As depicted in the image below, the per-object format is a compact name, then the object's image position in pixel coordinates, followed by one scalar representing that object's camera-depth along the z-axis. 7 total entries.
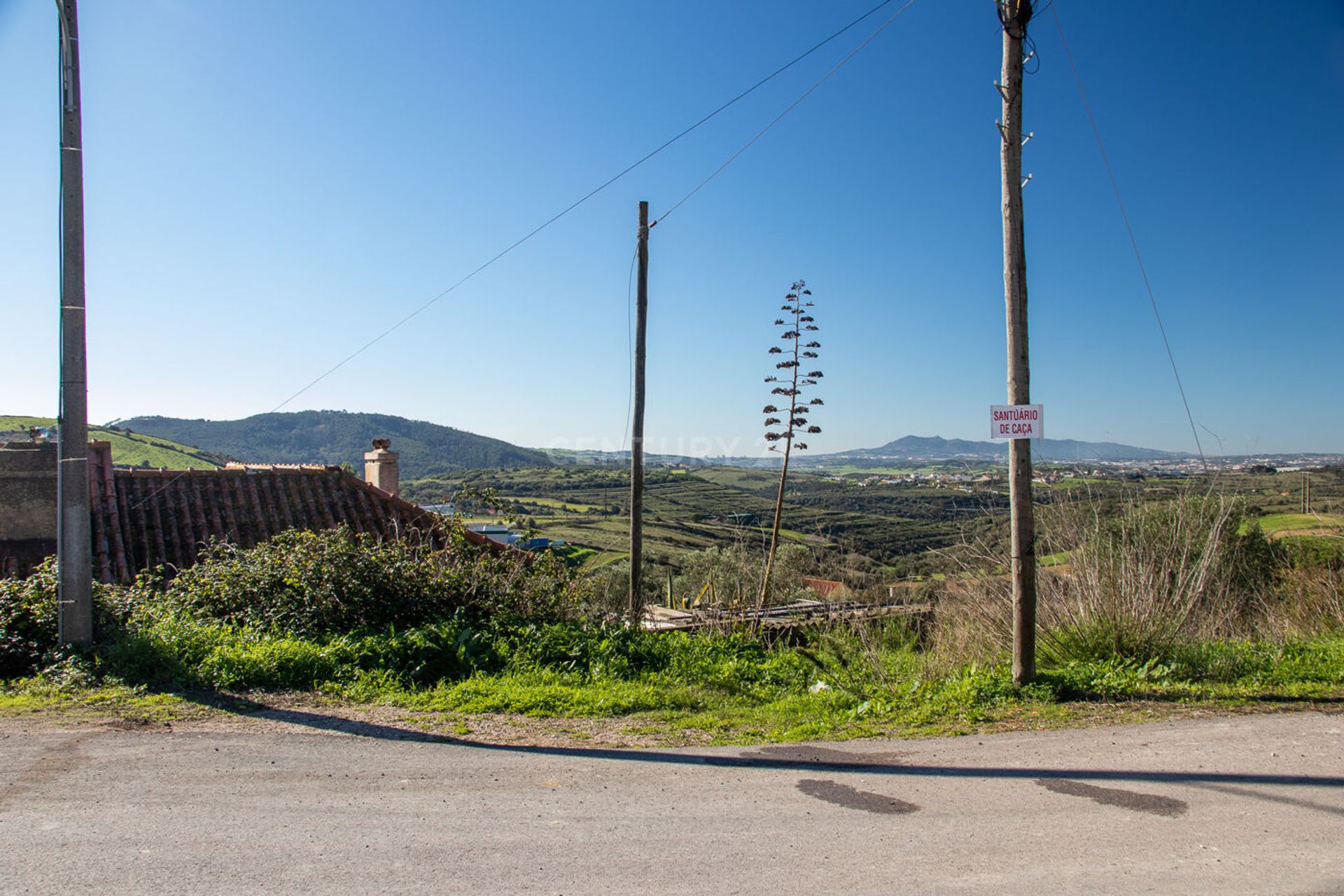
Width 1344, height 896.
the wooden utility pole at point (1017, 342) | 6.74
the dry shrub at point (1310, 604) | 9.32
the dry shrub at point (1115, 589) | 7.57
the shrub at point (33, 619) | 6.61
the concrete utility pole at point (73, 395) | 6.65
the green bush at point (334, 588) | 7.62
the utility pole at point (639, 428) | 13.00
